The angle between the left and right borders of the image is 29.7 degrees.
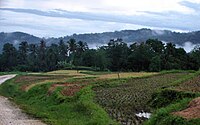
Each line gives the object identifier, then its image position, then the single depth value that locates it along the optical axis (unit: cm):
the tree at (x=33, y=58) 10256
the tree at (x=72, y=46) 10945
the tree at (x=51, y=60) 10286
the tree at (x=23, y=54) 11202
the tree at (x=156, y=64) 7462
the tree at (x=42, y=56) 10300
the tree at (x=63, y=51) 11581
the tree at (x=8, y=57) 10870
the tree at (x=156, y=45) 8781
